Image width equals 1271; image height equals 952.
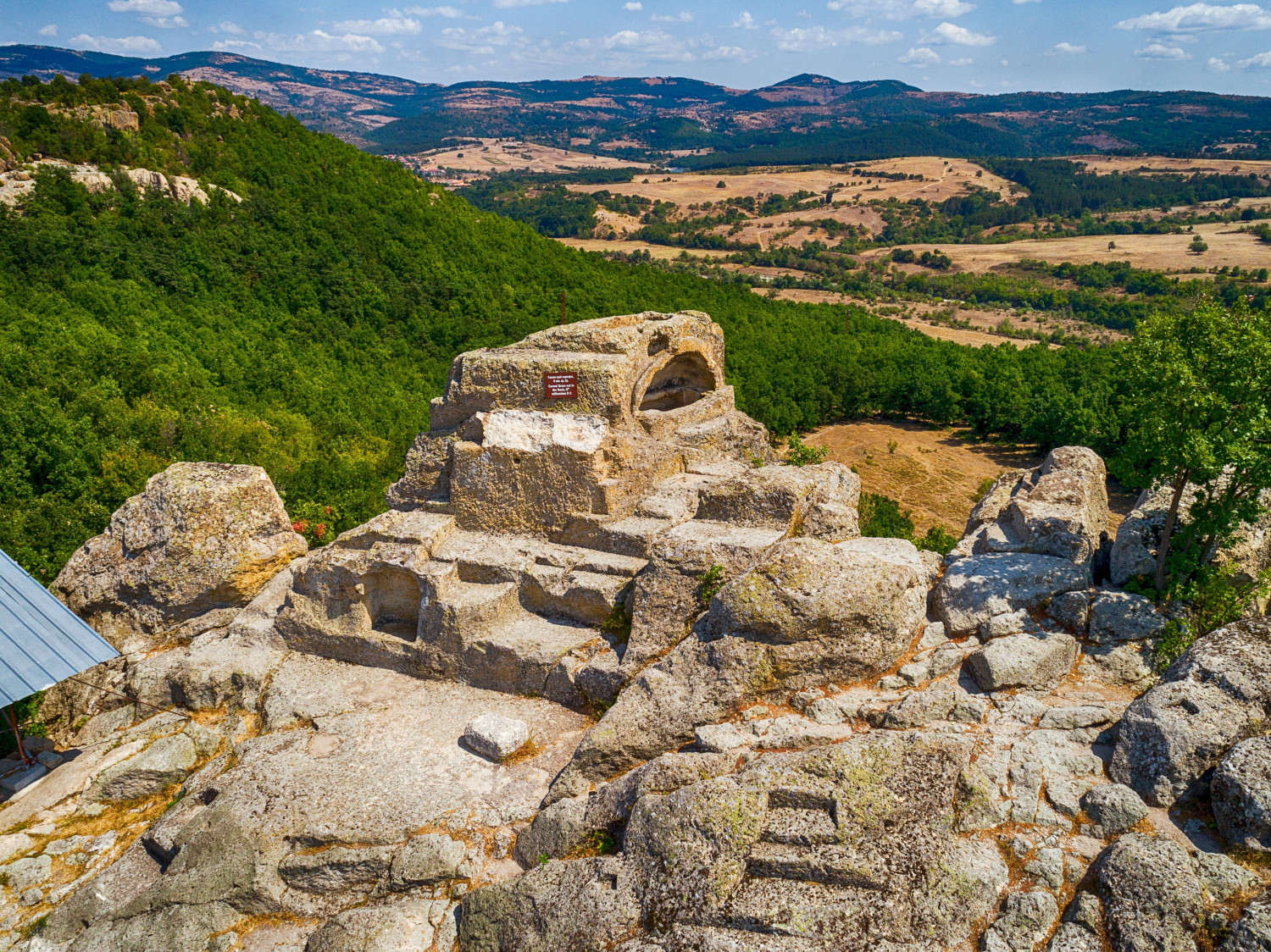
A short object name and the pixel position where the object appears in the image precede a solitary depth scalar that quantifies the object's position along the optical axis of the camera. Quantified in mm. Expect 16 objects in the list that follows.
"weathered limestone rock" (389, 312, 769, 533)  12055
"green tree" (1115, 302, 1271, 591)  8789
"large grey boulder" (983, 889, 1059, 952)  5980
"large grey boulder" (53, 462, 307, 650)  13125
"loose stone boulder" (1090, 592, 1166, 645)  9156
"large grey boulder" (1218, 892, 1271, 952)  5418
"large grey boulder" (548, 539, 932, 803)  8719
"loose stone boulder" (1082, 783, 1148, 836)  6681
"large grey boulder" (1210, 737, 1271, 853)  6152
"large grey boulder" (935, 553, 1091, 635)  9727
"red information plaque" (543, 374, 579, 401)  12398
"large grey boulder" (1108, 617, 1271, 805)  6906
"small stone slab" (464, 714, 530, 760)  9477
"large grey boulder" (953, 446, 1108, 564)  11125
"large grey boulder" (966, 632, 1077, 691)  8648
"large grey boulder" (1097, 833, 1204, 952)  5668
